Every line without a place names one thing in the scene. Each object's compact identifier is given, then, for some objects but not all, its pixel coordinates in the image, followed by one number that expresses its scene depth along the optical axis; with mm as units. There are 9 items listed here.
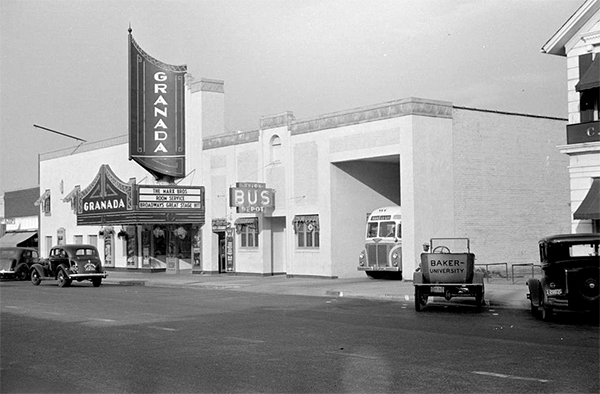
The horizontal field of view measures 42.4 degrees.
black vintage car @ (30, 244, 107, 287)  32438
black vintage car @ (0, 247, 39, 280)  39500
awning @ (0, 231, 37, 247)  62469
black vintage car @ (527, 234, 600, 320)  15875
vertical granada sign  40719
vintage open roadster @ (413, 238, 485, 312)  19375
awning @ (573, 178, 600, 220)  23422
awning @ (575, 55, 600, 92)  23297
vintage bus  30750
